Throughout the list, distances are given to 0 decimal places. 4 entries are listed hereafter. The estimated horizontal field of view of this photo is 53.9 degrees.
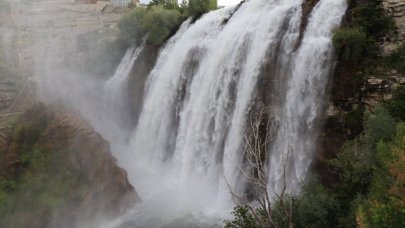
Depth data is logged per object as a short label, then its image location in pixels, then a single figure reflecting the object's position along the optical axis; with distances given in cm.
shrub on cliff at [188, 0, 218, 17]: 3878
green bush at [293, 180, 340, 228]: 1450
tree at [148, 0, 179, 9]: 4531
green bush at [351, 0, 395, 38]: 1828
